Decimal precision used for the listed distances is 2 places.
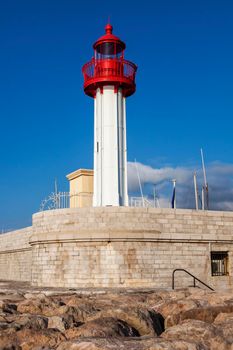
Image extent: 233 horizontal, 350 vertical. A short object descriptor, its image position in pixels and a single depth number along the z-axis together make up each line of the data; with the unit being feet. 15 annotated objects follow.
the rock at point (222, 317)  28.30
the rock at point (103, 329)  23.21
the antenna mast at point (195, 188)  68.17
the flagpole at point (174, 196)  68.20
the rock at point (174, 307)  31.19
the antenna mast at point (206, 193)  67.41
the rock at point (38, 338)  23.04
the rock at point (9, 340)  22.72
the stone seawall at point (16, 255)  71.67
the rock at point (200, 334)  22.02
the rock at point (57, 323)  26.68
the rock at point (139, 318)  27.32
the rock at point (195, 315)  30.14
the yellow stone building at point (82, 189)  80.02
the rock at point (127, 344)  19.67
